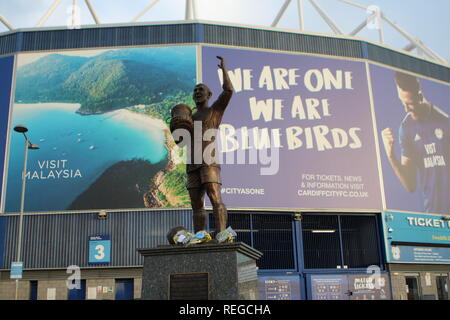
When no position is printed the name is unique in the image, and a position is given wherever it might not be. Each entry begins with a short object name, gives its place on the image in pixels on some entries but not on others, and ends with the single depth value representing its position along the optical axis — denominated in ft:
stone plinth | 29.37
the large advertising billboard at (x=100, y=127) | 84.84
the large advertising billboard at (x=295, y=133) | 88.28
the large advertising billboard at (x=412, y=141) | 94.84
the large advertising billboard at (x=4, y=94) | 87.76
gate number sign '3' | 82.58
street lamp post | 71.31
